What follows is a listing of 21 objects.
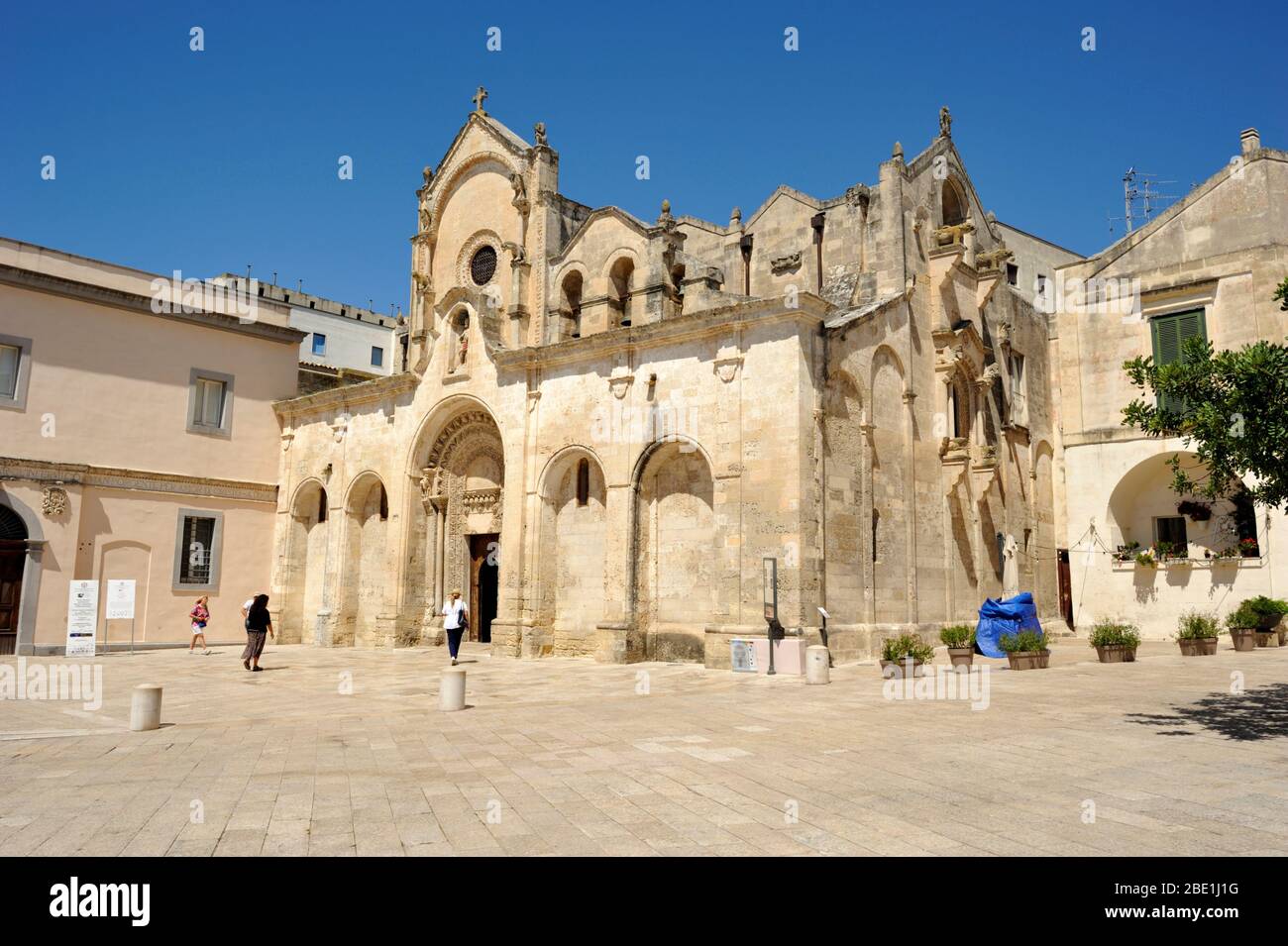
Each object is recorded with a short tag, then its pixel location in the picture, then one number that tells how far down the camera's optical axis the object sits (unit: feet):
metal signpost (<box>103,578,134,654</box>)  80.74
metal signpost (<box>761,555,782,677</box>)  57.41
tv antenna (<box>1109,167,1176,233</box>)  113.60
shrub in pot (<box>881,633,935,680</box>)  51.24
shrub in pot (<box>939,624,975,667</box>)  55.26
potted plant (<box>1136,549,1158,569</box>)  80.40
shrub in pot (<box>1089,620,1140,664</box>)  58.29
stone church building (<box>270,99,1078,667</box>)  62.34
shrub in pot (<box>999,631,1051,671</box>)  54.90
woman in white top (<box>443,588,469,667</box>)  67.15
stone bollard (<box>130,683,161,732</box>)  36.60
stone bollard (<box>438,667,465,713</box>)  42.11
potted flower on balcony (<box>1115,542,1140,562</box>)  82.79
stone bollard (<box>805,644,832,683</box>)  50.72
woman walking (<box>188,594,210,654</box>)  81.61
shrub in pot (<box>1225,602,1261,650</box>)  64.69
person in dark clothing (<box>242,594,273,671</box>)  63.67
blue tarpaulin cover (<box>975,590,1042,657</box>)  62.85
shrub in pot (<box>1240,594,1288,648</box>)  66.90
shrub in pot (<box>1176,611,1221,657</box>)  61.52
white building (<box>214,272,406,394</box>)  158.81
